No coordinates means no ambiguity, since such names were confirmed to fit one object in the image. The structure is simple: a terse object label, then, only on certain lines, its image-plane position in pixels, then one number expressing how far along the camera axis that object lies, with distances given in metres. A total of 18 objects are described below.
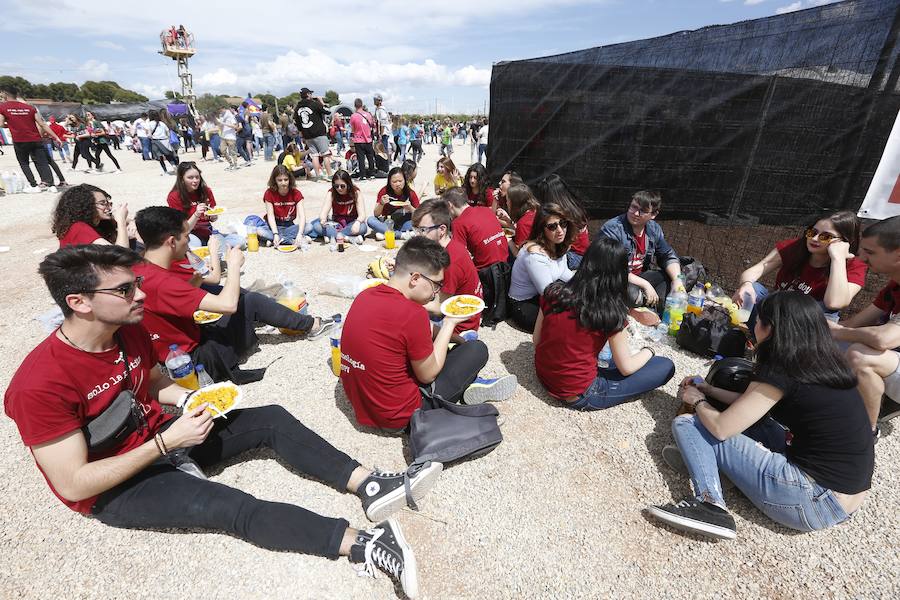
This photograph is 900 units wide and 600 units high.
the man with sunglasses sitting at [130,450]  1.88
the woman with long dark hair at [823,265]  3.55
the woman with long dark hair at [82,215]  4.07
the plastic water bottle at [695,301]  4.38
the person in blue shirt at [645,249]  4.55
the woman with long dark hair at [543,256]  4.04
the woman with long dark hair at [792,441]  2.12
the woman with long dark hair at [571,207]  4.52
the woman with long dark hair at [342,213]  7.14
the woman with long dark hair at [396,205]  7.37
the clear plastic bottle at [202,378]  3.44
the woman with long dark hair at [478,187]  7.12
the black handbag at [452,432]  2.68
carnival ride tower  47.06
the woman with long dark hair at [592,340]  2.93
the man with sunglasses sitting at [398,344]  2.63
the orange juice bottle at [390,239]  7.02
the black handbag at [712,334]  3.94
